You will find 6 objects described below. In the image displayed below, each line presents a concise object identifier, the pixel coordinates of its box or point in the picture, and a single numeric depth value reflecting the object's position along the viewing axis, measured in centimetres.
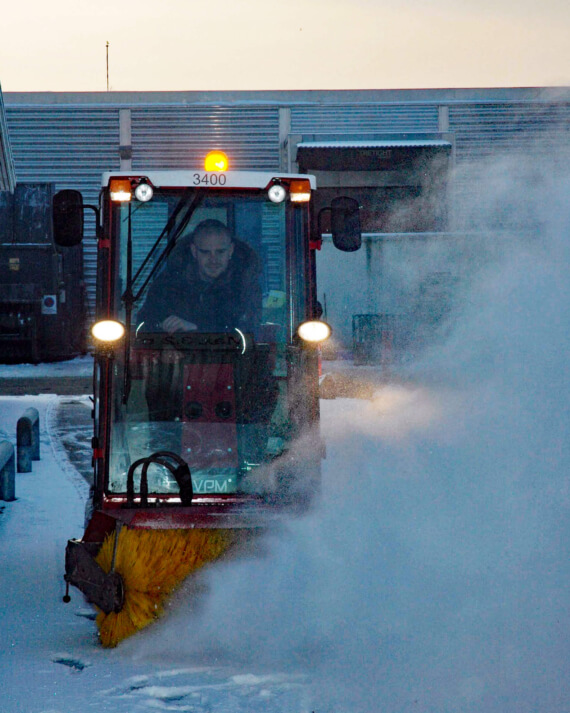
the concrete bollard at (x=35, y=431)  1830
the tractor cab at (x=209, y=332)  937
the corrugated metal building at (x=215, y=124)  5059
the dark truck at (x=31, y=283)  3859
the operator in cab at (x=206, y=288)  941
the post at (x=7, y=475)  1448
